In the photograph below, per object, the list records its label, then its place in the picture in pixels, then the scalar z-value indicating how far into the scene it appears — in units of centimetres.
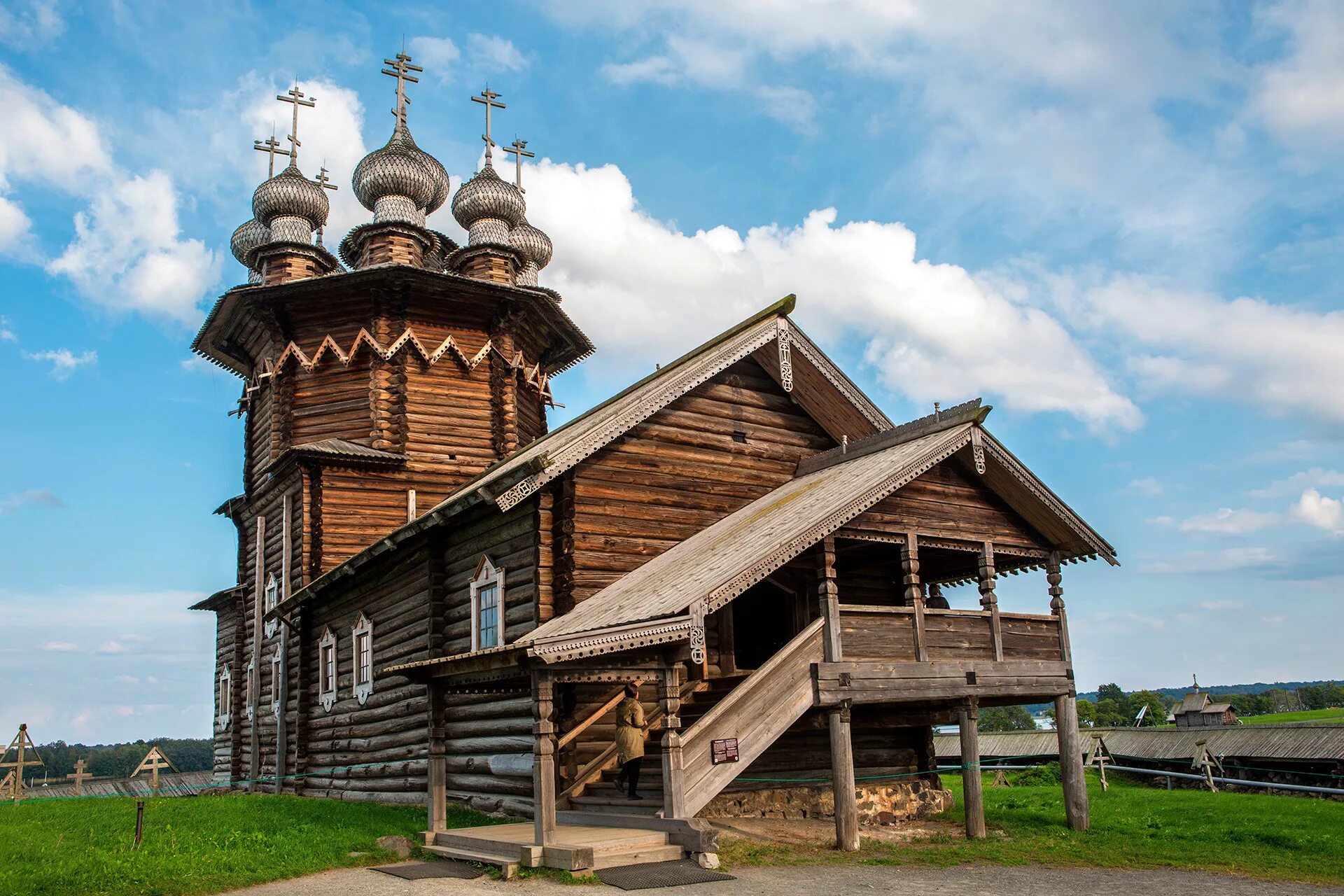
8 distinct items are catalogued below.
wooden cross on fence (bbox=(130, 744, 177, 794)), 2778
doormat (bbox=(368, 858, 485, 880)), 1221
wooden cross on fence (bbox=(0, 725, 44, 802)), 2288
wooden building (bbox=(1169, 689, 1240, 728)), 5928
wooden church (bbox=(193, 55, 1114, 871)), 1348
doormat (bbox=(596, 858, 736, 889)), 1123
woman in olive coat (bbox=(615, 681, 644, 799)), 1410
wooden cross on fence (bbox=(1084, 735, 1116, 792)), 2872
